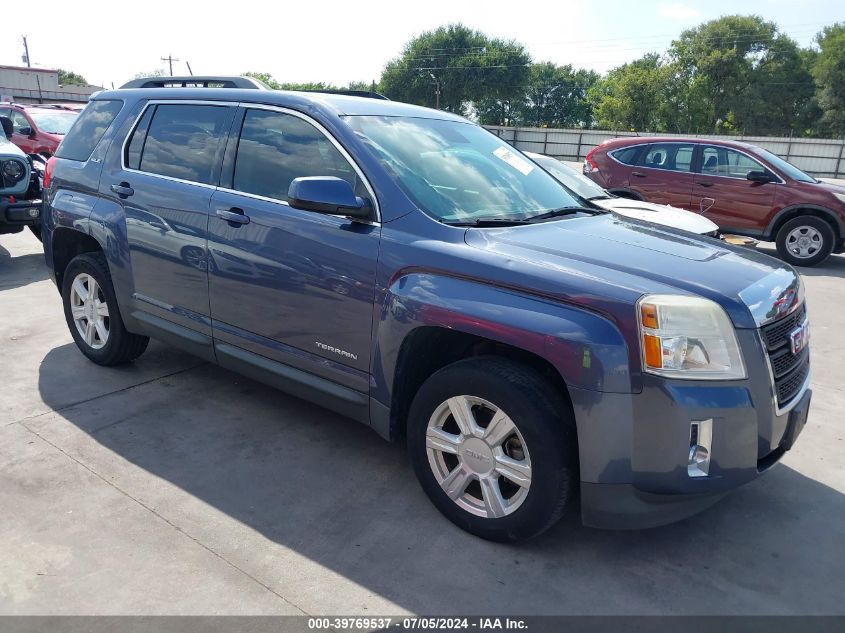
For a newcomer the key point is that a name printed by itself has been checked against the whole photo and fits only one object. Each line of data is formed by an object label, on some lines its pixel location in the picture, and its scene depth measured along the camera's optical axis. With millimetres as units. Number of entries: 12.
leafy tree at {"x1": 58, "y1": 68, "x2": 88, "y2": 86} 102688
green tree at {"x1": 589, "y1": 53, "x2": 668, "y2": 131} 67000
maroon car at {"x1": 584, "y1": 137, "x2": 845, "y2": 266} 9695
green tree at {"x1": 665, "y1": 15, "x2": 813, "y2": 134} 65375
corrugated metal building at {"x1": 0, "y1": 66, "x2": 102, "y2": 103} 54312
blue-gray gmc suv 2557
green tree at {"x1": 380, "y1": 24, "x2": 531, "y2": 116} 75625
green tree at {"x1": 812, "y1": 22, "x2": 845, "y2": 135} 57500
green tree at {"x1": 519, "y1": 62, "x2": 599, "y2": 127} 93438
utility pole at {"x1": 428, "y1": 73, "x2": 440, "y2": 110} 72219
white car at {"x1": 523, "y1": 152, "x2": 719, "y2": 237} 7387
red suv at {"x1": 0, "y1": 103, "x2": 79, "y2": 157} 14531
